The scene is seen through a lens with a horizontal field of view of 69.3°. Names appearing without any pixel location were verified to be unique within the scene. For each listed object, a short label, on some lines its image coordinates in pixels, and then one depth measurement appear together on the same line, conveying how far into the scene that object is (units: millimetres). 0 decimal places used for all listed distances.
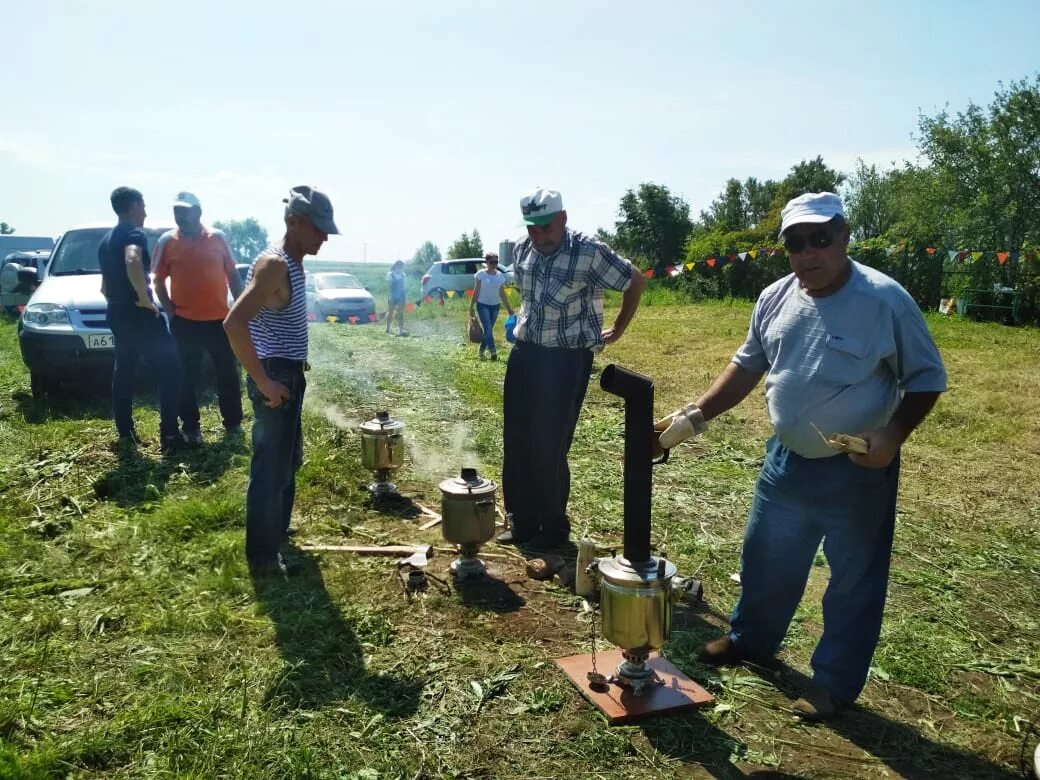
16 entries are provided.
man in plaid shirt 4430
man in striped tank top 3621
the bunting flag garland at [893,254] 20094
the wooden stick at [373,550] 4582
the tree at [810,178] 60688
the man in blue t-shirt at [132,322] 6281
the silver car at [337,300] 20984
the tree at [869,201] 61344
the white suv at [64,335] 8055
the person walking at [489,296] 12789
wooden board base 2957
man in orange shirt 6199
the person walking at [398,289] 17000
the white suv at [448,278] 27875
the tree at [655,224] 41469
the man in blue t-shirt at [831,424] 2689
